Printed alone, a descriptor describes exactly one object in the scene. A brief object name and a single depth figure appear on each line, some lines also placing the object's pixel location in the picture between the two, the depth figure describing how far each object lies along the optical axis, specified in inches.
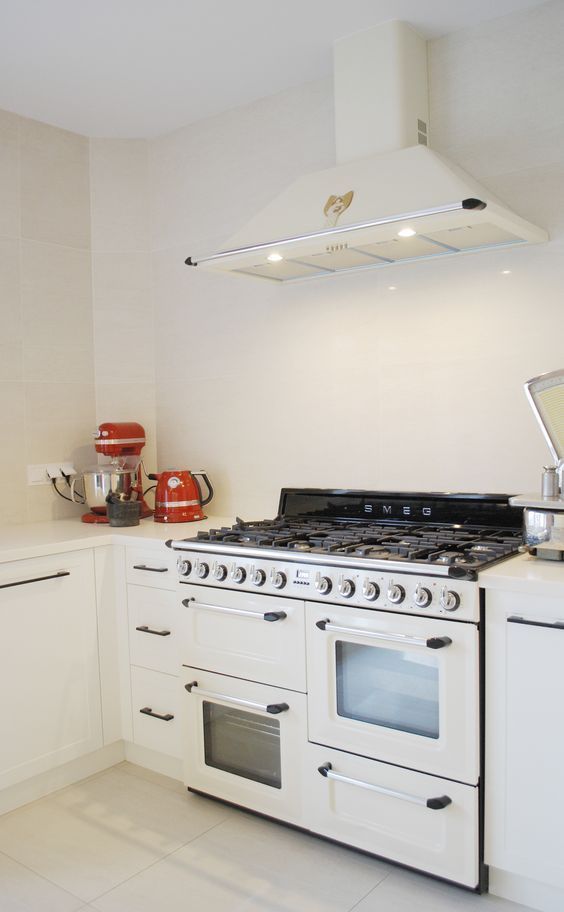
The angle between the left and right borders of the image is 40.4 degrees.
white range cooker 75.7
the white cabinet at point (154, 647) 103.6
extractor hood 83.1
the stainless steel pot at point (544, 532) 78.2
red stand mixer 121.7
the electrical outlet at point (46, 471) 125.3
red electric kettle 118.2
